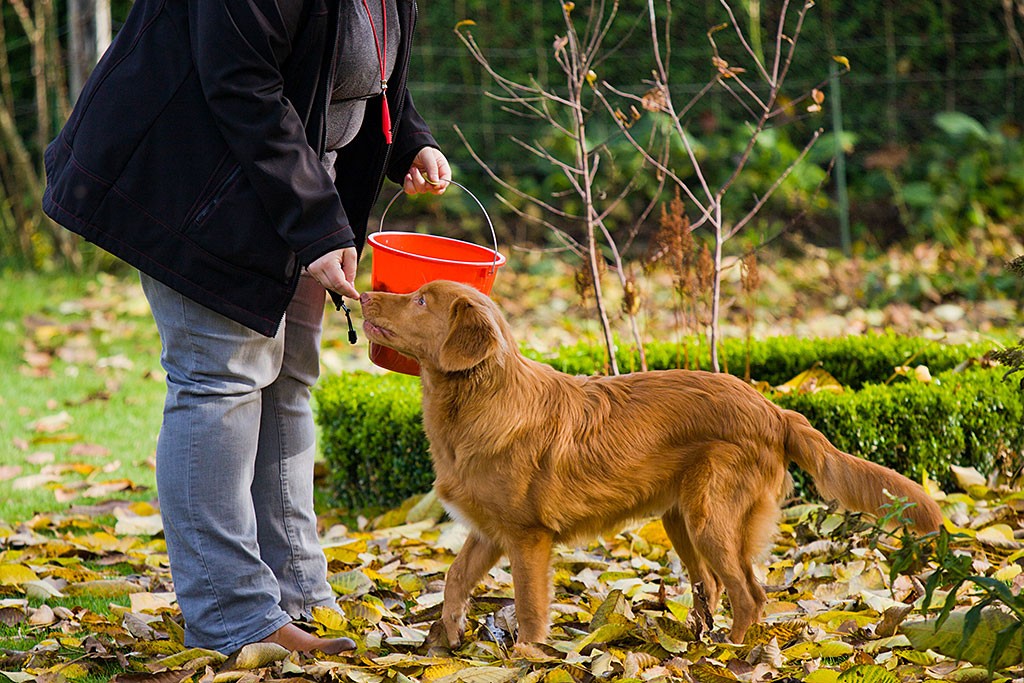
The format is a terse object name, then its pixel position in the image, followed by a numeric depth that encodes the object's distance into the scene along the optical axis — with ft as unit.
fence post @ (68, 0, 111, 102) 34.12
